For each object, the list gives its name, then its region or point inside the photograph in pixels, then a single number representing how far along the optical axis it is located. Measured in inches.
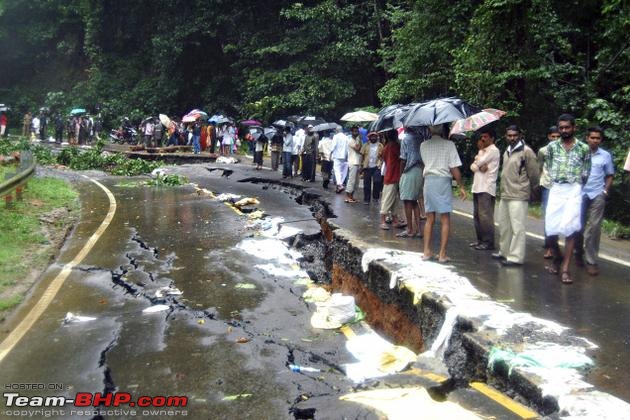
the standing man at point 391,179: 429.1
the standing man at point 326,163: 690.8
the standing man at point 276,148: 898.7
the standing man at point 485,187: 349.4
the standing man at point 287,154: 792.9
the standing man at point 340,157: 641.0
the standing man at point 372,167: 566.3
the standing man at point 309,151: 751.1
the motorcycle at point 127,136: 1448.1
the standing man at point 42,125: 1571.1
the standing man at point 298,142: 776.3
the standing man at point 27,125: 1593.3
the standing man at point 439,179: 322.0
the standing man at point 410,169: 375.2
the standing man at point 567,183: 291.6
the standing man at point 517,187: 323.3
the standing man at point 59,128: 1491.1
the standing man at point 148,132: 1307.8
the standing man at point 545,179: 353.7
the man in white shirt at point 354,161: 581.9
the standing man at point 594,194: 316.8
